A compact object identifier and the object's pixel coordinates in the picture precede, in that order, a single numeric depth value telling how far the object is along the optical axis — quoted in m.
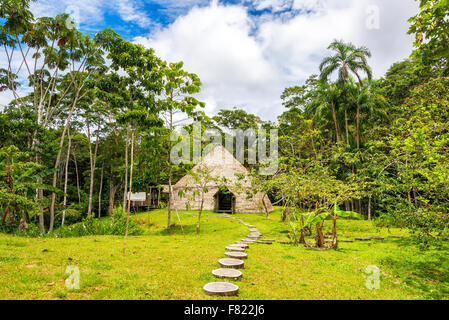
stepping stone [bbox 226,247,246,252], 7.45
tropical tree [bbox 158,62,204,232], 12.09
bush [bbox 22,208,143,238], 10.25
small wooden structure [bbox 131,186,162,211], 30.75
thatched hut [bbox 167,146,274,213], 21.19
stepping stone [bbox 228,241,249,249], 8.04
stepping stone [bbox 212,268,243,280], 4.67
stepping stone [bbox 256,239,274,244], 9.46
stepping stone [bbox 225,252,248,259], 6.42
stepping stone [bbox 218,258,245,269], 5.41
